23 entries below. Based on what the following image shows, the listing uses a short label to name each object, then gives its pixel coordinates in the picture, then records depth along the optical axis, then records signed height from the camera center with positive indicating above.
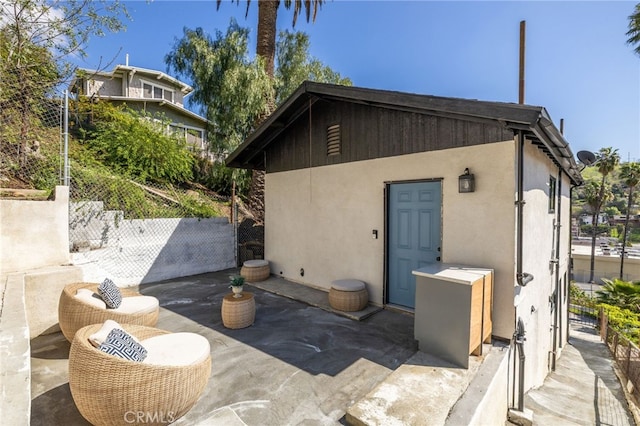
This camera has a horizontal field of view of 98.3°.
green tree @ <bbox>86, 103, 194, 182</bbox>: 8.62 +2.05
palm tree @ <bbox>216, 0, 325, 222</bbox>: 9.67 +5.79
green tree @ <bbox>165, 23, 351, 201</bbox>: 9.48 +4.56
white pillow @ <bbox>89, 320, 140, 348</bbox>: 2.20 -1.04
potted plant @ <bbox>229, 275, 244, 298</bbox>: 4.30 -1.14
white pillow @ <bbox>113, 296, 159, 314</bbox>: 3.47 -1.25
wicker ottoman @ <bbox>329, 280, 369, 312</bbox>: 4.94 -1.54
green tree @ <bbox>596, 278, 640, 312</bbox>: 15.17 -4.61
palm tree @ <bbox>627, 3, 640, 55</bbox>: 13.44 +9.24
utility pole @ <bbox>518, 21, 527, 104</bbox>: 5.92 +3.33
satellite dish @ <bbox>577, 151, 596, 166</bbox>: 6.70 +1.40
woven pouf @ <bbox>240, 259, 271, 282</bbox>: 6.94 -1.53
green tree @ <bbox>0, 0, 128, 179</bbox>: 4.70 +3.12
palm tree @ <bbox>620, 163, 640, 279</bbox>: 20.92 +3.04
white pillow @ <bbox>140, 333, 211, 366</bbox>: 2.44 -1.31
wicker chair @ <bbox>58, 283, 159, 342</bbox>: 3.25 -1.26
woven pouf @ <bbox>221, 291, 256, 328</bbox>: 4.23 -1.56
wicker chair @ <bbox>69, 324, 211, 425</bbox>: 2.03 -1.33
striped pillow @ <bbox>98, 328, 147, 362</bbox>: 2.16 -1.10
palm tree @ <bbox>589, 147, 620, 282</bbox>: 21.47 +4.11
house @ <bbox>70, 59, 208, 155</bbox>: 14.59 +6.59
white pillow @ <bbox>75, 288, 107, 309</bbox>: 3.35 -1.10
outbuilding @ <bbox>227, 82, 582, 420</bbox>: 3.79 +0.28
